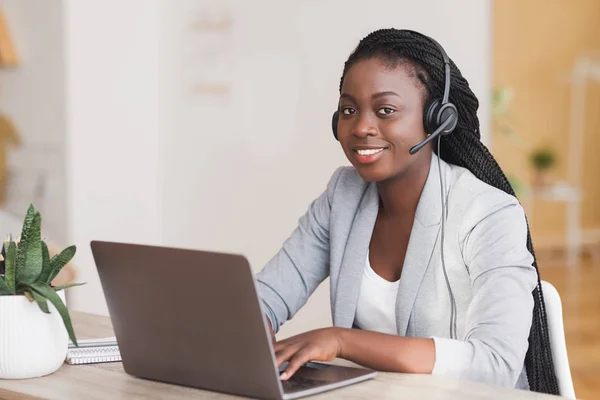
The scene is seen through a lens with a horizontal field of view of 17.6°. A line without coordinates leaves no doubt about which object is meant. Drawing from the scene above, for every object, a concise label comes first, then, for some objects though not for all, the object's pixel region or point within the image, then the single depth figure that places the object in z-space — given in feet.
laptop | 9.84
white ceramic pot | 10.49
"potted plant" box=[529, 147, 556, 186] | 41.07
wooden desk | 10.06
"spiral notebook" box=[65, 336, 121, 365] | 10.88
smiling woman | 11.07
